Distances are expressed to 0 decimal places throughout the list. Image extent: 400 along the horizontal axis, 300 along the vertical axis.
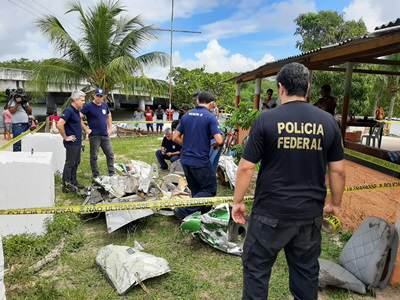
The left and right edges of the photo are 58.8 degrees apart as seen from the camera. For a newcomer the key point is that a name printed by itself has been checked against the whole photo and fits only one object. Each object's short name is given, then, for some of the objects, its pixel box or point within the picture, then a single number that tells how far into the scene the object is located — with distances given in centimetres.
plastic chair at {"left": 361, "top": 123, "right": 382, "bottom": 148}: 931
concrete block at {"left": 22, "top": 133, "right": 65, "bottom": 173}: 668
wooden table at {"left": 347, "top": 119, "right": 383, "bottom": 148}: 820
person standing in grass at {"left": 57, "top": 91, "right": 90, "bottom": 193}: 548
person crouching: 736
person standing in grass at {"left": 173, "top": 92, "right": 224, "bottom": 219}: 424
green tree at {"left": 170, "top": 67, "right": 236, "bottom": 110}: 2812
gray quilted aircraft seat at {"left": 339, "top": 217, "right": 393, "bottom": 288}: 319
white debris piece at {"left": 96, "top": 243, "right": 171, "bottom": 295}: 303
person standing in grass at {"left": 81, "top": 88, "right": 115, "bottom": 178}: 602
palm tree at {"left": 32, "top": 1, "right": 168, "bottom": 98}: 1395
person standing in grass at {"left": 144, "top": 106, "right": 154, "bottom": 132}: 1827
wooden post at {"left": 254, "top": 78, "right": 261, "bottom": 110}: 1086
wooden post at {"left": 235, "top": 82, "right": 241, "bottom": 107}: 1414
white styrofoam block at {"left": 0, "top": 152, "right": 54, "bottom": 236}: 380
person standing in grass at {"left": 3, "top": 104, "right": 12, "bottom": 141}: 1120
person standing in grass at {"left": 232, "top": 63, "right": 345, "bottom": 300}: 216
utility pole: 1530
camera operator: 671
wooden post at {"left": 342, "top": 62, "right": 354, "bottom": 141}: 637
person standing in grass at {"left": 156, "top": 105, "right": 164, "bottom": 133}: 2020
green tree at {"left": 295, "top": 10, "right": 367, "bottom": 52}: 2270
